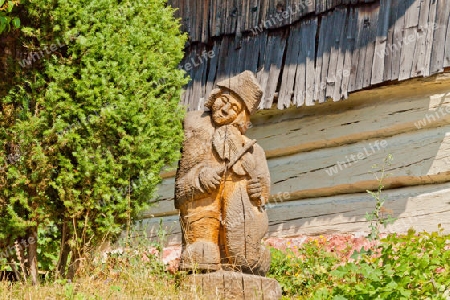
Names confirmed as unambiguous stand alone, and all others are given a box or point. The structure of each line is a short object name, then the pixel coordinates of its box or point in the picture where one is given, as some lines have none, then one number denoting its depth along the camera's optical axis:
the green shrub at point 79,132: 6.46
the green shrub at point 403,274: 6.01
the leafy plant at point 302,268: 7.43
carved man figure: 6.48
